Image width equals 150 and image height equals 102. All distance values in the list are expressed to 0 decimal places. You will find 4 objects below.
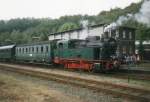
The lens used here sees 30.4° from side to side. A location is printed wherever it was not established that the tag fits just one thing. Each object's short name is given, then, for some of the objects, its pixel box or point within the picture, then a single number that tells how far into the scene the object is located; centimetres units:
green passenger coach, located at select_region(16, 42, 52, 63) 3184
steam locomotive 2283
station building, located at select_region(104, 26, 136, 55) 4409
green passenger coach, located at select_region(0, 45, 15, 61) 4497
